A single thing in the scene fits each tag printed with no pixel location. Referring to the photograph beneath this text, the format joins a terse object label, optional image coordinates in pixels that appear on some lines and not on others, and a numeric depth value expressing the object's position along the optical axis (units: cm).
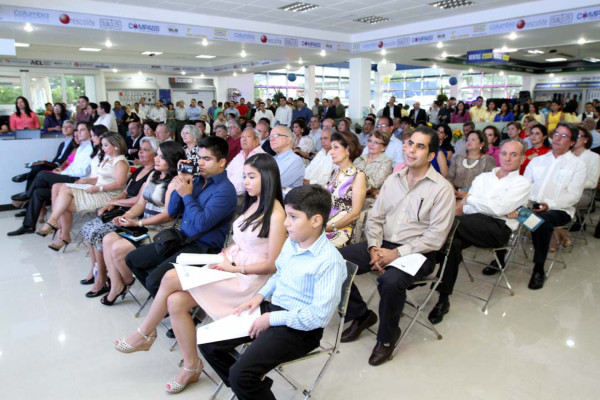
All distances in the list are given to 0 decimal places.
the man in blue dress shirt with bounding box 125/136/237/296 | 276
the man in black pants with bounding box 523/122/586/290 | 373
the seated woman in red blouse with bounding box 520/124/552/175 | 505
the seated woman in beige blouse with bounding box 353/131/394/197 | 416
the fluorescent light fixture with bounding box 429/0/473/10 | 793
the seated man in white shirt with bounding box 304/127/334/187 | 495
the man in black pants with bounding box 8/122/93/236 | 510
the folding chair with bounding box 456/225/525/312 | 334
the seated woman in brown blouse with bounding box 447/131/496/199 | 438
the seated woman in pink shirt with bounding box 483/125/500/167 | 518
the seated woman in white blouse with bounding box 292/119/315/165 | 649
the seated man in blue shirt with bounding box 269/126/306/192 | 432
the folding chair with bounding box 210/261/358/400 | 204
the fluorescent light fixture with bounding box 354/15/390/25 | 936
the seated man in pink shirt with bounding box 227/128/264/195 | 466
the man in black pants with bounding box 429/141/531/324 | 312
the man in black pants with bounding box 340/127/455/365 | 260
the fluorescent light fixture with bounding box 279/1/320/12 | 802
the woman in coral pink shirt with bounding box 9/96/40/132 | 789
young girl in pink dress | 227
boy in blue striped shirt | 180
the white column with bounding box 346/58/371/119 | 1292
